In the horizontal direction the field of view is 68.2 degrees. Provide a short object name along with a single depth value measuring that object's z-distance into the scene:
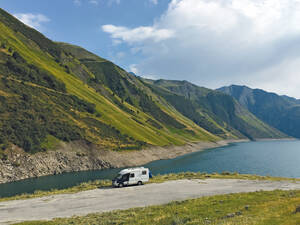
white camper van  39.69
